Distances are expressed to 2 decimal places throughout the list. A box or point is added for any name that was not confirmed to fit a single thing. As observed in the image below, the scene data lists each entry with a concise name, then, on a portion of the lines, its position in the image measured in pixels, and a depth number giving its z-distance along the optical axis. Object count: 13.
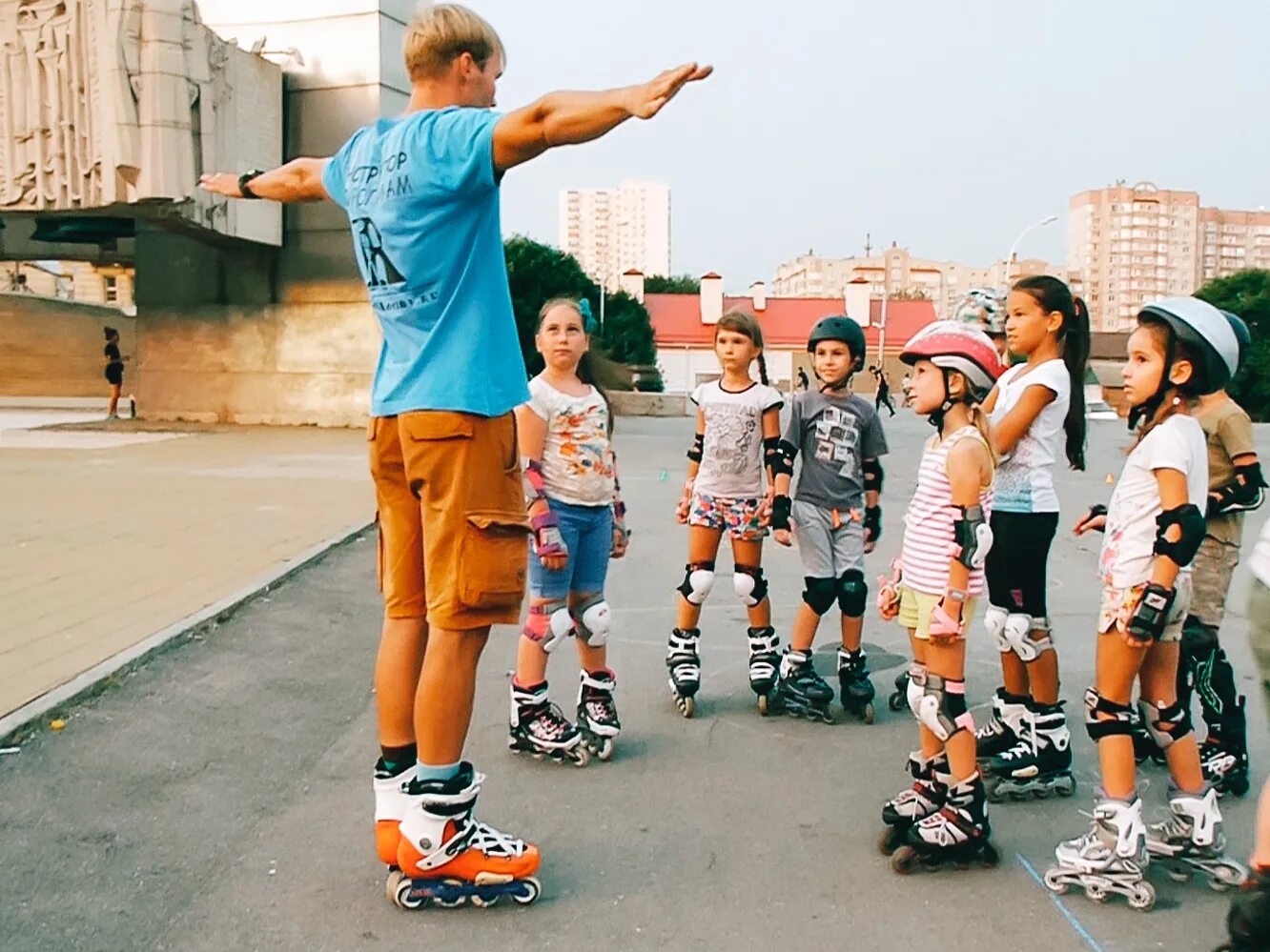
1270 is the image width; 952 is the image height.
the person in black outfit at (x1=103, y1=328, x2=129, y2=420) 24.34
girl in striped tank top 3.47
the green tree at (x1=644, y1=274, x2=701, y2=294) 89.12
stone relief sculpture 18.12
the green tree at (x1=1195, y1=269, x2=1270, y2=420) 51.28
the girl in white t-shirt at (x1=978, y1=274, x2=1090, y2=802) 4.24
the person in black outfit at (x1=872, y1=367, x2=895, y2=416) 26.53
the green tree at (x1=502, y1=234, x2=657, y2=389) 35.84
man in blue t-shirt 3.16
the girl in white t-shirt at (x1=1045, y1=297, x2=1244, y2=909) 3.29
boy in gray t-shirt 4.98
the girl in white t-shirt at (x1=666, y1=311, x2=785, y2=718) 5.17
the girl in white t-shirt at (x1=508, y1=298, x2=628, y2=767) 4.47
